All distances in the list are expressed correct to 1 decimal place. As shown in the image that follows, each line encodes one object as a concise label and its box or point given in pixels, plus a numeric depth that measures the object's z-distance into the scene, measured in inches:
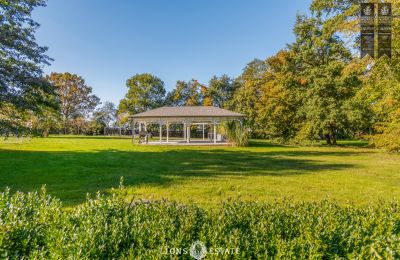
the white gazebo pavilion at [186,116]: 971.6
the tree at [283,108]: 1084.5
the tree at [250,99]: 1429.6
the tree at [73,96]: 2106.3
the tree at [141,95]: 2010.3
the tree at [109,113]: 2827.3
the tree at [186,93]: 2021.4
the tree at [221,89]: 1963.6
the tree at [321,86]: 928.3
